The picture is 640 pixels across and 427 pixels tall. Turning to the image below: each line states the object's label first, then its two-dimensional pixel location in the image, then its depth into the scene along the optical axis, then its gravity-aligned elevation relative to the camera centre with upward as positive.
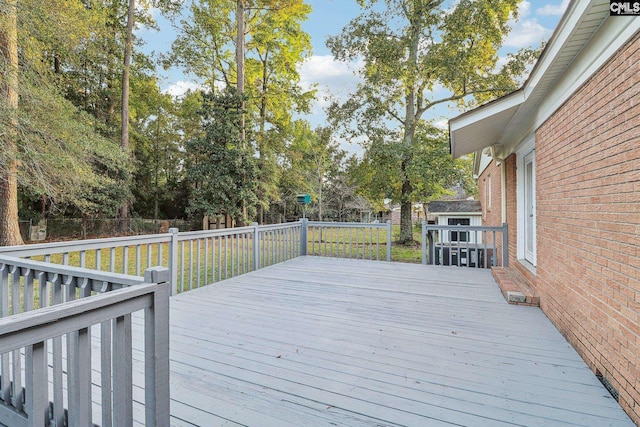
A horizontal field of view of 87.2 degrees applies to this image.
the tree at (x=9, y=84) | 6.44 +2.70
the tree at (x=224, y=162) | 13.80 +2.19
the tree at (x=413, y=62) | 10.80 +5.12
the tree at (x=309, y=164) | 19.45 +3.02
